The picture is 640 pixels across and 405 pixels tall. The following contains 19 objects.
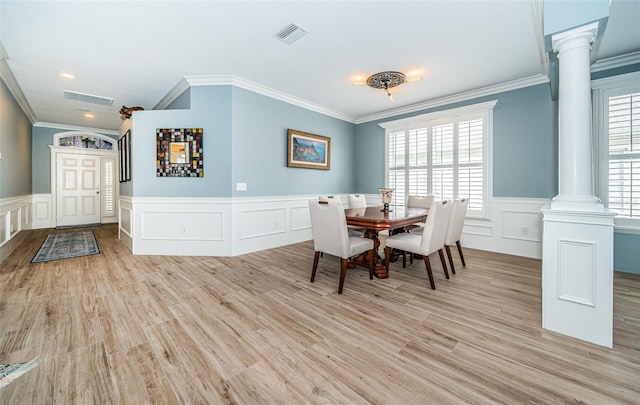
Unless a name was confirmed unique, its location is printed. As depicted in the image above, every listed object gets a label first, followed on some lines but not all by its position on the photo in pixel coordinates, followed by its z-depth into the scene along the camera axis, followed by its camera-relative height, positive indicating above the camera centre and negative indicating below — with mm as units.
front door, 6492 +297
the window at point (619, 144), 3037 +693
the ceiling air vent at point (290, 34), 2568 +1752
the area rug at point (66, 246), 3718 -786
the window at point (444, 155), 4156 +818
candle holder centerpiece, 3320 +43
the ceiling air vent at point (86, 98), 4316 +1829
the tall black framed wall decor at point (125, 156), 4387 +824
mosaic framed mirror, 3781 +727
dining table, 2572 -212
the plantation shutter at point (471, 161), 4180 +654
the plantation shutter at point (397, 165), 5113 +734
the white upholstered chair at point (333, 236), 2455 -360
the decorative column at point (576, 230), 1664 -209
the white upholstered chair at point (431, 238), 2539 -411
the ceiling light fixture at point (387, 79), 3354 +1662
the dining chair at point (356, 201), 4230 -12
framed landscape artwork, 4590 +974
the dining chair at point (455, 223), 2951 -275
